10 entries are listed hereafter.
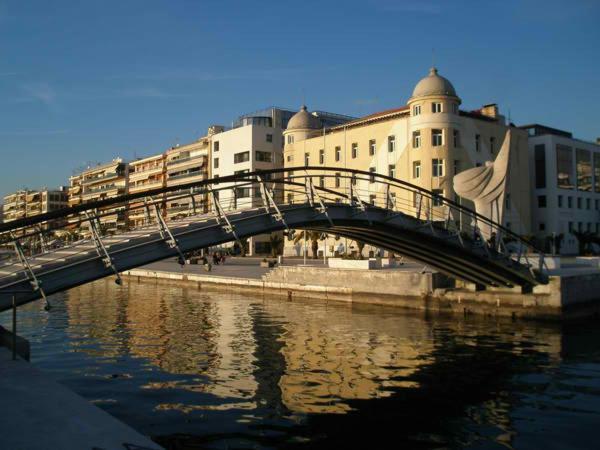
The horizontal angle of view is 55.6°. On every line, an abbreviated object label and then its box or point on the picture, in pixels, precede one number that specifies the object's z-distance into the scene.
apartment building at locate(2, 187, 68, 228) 173.38
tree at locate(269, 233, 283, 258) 72.19
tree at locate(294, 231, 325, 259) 63.25
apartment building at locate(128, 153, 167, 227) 114.75
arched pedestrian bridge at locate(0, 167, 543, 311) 14.06
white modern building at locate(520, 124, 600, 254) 71.12
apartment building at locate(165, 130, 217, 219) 97.94
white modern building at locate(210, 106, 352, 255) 83.56
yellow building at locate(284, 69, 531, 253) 59.22
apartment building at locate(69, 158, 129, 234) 132.12
